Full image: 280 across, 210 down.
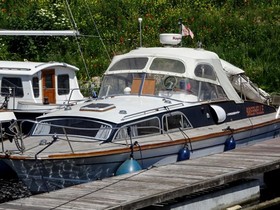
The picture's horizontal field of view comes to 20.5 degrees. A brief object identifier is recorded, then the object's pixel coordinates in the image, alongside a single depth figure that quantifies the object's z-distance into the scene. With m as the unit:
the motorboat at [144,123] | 13.42
